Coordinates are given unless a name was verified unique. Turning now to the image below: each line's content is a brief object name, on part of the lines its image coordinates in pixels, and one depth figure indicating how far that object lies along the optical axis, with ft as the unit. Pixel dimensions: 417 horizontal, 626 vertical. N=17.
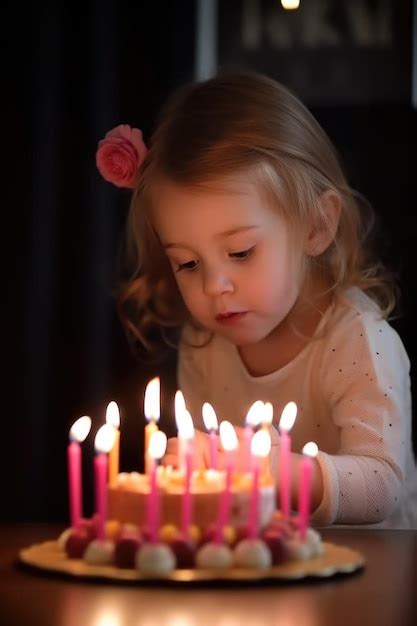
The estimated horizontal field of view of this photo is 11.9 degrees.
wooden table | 4.26
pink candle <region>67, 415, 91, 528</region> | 4.76
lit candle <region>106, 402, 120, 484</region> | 4.99
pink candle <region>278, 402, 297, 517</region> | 4.85
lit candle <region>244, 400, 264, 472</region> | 4.89
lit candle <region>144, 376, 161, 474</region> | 4.99
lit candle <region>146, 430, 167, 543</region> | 4.60
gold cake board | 4.51
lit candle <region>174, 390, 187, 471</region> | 4.88
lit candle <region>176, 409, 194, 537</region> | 4.65
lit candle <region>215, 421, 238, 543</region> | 4.62
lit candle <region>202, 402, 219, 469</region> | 5.08
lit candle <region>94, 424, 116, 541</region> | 4.67
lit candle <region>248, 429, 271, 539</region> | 4.65
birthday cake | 4.55
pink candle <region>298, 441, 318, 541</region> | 4.71
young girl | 6.19
